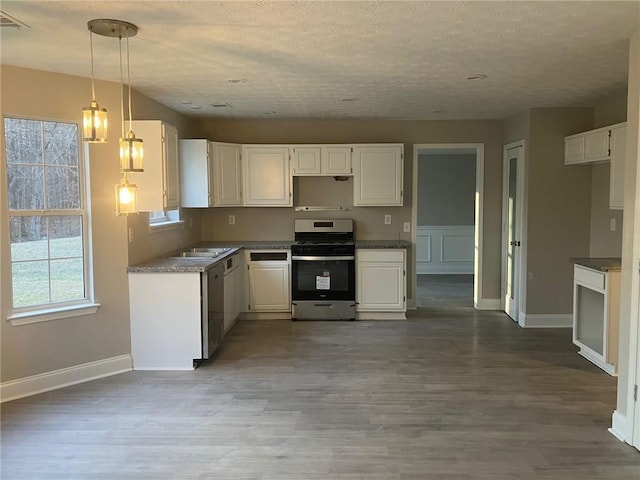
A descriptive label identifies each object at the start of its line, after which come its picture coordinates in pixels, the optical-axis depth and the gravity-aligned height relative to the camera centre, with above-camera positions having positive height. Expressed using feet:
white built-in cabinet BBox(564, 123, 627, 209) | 14.97 +1.77
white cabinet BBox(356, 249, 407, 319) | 20.51 -2.82
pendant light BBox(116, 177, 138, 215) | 9.81 +0.20
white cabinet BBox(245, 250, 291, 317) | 20.63 -2.87
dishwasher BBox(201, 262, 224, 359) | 14.74 -3.00
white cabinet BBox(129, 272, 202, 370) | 14.52 -3.15
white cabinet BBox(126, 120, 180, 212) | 14.57 +1.10
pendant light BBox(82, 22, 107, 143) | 8.67 +1.44
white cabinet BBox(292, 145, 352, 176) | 21.30 +2.01
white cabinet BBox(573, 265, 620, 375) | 14.10 -3.19
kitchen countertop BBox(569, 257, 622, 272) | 14.12 -1.61
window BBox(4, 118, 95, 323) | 12.59 -0.21
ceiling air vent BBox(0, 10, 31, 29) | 9.02 +3.38
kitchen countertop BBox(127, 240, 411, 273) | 14.39 -1.59
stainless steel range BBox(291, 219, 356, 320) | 20.33 -2.88
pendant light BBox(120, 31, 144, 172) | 9.50 +1.01
